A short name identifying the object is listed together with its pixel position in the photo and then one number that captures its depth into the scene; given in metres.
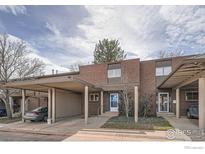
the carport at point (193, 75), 4.81
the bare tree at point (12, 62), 10.60
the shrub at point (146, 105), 11.46
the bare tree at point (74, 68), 18.40
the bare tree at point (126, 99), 10.95
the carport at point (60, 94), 7.63
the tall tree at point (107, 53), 17.84
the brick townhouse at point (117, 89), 9.65
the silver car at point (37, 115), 9.15
